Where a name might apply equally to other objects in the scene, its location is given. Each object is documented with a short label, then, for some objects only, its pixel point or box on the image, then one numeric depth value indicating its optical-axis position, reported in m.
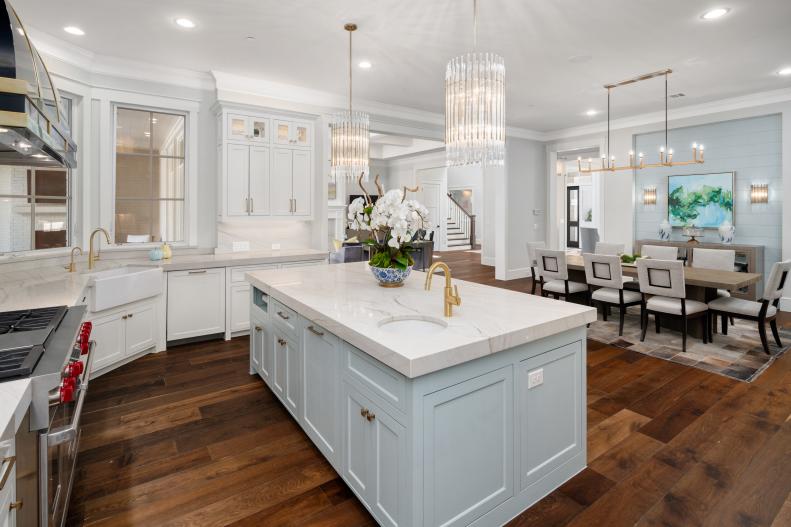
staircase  14.41
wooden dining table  3.98
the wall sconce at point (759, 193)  5.88
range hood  1.45
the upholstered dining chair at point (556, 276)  5.23
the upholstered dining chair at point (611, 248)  5.98
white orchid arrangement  2.45
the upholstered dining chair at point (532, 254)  5.99
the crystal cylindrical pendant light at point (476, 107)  2.25
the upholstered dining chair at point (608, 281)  4.62
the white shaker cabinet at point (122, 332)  3.38
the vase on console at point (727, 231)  6.10
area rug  3.71
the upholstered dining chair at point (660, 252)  5.52
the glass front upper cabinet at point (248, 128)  4.63
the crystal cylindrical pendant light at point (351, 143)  3.60
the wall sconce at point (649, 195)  7.04
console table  5.79
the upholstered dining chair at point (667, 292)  4.02
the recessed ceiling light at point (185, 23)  3.47
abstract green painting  6.25
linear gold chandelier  4.84
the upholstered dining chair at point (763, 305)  3.92
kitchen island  1.51
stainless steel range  1.22
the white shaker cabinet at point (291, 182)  4.93
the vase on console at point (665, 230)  6.77
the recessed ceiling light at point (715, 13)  3.36
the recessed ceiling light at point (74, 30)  3.57
